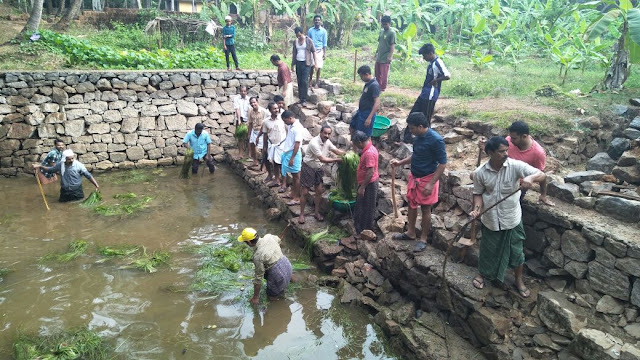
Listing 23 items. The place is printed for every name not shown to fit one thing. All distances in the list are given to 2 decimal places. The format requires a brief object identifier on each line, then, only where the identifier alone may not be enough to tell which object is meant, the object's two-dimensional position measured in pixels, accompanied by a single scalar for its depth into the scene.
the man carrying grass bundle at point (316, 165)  7.59
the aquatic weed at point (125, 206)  8.96
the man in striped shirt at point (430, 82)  7.62
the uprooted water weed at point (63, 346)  5.12
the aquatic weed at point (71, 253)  7.20
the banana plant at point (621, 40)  7.62
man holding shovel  5.81
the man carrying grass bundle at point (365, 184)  6.66
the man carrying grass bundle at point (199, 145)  10.77
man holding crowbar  4.98
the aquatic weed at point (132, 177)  10.97
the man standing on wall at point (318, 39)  11.62
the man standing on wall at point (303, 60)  11.16
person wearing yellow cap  5.89
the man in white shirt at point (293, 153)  8.27
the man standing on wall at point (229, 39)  11.80
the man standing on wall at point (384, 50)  10.18
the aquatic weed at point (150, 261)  7.03
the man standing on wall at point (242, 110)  11.59
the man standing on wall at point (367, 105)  7.73
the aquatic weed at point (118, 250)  7.37
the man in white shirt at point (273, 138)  9.12
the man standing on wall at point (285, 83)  11.55
